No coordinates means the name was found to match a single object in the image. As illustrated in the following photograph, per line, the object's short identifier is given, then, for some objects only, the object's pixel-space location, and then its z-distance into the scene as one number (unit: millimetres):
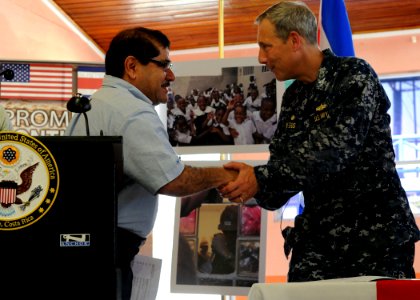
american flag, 4301
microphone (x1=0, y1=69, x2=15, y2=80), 3582
